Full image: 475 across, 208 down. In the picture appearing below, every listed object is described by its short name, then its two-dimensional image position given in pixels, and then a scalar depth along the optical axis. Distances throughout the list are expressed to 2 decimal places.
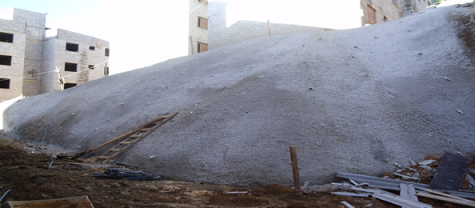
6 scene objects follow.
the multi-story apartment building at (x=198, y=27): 21.97
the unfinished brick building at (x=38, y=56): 25.08
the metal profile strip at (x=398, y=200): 3.96
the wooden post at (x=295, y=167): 4.54
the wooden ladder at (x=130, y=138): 7.27
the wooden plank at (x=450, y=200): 3.88
